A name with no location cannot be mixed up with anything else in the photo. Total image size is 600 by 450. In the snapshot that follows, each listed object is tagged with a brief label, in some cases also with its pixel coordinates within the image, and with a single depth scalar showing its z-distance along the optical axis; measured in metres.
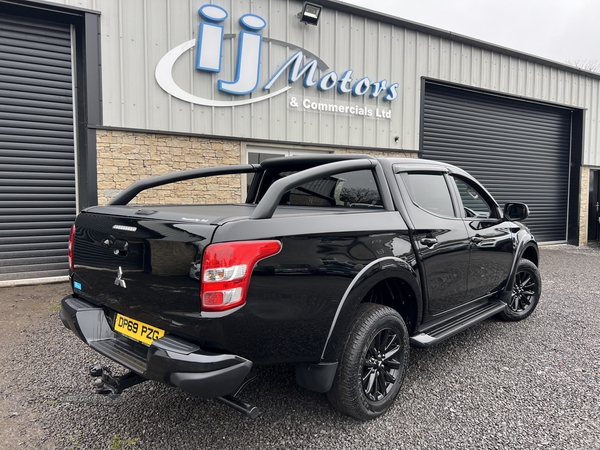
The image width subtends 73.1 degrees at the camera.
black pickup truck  1.96
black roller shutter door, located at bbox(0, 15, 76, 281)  6.32
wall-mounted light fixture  7.58
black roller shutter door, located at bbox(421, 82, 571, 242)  10.24
